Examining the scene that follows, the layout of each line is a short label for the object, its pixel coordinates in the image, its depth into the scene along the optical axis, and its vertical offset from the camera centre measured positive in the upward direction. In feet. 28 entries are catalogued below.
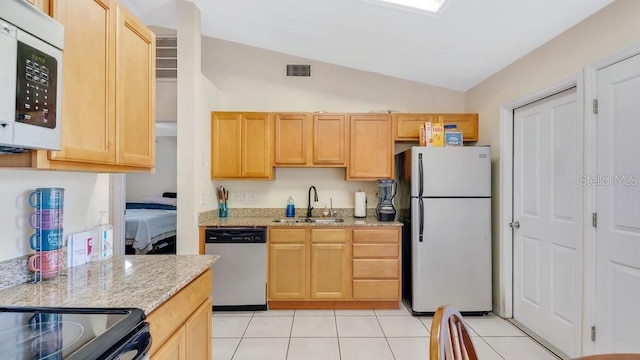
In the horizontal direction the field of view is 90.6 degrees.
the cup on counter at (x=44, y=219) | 4.65 -0.58
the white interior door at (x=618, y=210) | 6.13 -0.57
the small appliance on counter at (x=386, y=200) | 11.68 -0.70
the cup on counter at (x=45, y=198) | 4.66 -0.27
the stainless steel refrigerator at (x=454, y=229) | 10.39 -1.56
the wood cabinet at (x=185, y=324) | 4.17 -2.20
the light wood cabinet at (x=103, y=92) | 4.10 +1.36
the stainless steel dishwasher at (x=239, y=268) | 10.62 -2.94
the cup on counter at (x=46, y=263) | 4.57 -1.22
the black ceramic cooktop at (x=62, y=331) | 2.85 -1.52
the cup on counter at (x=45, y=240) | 4.62 -0.88
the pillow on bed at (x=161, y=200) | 19.42 -1.23
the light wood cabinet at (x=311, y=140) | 11.93 +1.55
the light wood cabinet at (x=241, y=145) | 11.74 +1.33
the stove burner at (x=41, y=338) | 2.84 -1.53
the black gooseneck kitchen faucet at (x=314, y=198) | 12.54 -0.70
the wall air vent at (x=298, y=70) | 13.01 +4.57
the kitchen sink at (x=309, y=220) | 11.49 -1.47
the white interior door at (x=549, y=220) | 7.79 -1.04
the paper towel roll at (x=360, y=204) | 12.41 -0.89
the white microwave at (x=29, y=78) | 3.08 +1.08
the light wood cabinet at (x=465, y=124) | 11.96 +2.19
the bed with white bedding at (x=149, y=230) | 14.03 -2.30
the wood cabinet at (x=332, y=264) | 10.94 -2.86
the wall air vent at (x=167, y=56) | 12.18 +4.81
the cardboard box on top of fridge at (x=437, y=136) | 11.01 +1.59
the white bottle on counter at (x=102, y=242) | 5.83 -1.16
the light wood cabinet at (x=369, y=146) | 11.92 +1.33
